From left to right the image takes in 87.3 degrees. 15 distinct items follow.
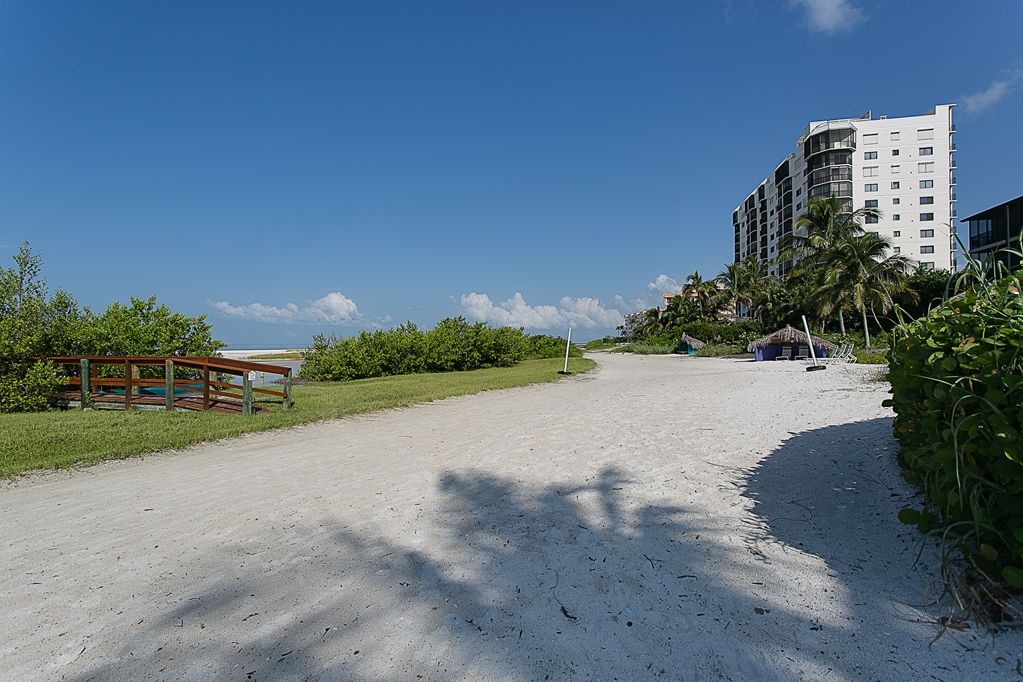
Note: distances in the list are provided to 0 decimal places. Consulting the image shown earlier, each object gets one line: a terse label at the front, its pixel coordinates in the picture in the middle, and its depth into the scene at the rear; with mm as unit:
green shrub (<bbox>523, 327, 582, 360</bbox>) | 42356
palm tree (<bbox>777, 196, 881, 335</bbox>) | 36344
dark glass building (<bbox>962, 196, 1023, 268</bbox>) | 39312
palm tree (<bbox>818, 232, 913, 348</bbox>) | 34312
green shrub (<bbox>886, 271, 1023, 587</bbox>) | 2080
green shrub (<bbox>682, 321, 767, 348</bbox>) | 50219
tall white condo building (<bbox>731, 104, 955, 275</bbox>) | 63219
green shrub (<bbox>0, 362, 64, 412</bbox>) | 10281
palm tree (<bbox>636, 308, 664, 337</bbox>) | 61938
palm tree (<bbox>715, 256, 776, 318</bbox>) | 59156
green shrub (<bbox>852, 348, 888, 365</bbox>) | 22316
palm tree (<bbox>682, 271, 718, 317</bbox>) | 62531
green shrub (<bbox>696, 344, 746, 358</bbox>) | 40997
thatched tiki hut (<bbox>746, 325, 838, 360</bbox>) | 31875
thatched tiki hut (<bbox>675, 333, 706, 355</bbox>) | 45875
